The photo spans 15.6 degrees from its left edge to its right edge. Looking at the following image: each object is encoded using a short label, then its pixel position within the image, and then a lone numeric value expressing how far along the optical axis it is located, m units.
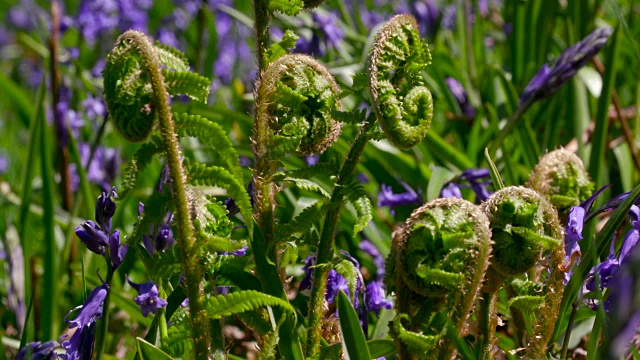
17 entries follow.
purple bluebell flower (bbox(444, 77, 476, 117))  1.96
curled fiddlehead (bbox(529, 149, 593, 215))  1.18
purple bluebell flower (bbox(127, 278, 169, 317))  1.10
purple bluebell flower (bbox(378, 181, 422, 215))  1.32
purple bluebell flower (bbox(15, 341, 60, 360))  1.08
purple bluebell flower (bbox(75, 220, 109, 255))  1.09
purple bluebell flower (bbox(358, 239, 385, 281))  1.36
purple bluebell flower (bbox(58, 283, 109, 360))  1.09
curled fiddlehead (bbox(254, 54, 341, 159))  1.06
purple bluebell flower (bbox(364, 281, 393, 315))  1.19
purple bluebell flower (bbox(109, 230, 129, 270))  1.10
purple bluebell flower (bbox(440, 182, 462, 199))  1.30
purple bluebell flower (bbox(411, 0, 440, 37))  2.36
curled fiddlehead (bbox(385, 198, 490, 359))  1.03
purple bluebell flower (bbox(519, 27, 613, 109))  1.30
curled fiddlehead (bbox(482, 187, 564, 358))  1.05
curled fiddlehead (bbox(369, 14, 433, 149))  1.04
